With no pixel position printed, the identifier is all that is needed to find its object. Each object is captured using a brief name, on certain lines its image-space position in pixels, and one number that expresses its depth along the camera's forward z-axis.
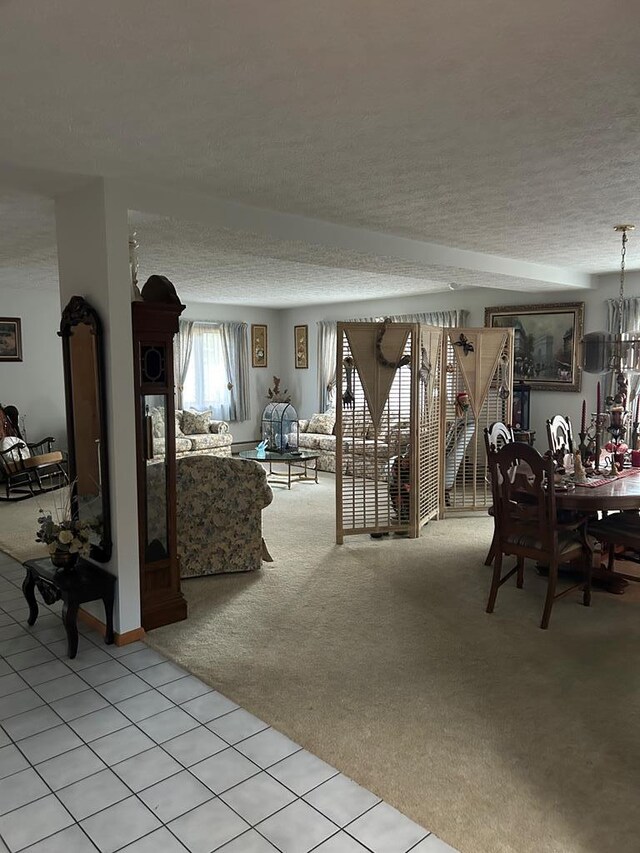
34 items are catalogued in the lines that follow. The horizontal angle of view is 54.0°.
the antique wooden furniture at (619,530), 4.02
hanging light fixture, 4.38
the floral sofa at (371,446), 5.59
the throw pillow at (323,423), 9.59
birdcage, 9.53
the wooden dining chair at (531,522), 3.74
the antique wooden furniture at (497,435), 4.88
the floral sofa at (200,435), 8.95
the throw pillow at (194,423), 9.51
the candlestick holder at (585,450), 4.75
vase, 3.46
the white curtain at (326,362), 10.30
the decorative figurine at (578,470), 4.30
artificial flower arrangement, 3.44
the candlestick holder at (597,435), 4.62
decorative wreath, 5.46
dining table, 3.88
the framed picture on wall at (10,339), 8.12
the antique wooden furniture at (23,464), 7.25
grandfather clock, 3.61
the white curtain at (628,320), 6.67
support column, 3.30
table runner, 4.19
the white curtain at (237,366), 10.52
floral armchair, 4.47
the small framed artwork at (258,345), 10.90
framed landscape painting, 7.28
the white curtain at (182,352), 9.86
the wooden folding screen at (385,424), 5.51
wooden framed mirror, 3.45
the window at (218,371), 10.19
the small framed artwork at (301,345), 10.81
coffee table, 7.61
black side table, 3.36
